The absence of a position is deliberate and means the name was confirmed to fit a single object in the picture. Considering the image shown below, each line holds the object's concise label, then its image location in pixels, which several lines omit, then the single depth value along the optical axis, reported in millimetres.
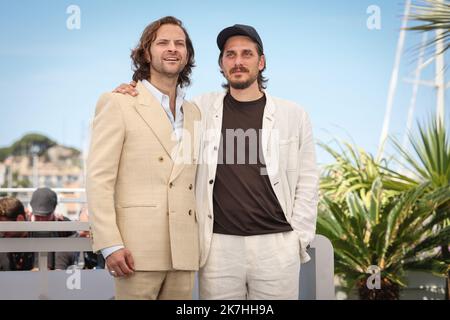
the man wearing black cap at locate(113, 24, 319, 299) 3027
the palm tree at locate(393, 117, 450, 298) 8844
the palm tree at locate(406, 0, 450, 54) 7031
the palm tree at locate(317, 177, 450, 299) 7938
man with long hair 2803
